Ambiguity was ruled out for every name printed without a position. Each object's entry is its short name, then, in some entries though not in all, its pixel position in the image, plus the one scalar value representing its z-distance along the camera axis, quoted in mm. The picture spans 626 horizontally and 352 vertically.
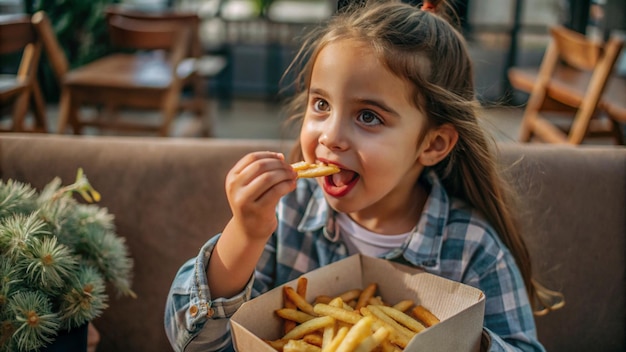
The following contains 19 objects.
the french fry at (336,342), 809
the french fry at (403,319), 944
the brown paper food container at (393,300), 832
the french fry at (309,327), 912
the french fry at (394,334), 877
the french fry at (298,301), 964
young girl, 1025
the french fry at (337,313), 906
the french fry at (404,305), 1026
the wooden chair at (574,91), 2902
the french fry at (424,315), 990
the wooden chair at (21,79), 2988
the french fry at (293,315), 952
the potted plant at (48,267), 898
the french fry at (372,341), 783
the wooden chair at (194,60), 3957
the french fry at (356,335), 781
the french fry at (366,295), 1032
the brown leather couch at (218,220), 1537
